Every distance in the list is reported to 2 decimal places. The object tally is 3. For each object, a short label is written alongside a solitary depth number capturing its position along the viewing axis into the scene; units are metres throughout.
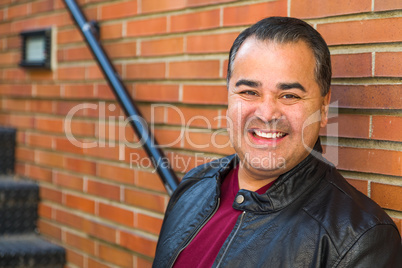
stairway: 2.76
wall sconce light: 3.16
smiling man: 1.32
